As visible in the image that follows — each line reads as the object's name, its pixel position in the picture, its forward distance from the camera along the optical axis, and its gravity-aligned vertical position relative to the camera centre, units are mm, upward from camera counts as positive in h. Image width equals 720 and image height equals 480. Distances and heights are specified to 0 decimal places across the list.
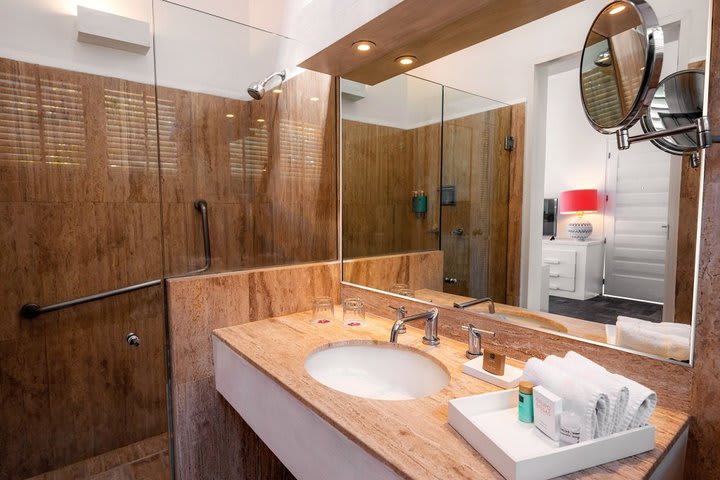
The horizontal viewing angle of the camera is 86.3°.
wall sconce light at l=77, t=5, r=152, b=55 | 1718 +842
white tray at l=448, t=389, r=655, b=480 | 607 -397
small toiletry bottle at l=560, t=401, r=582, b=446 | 656 -360
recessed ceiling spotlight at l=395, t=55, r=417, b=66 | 1466 +605
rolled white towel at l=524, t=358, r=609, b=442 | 646 -318
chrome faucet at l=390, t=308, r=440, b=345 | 1245 -363
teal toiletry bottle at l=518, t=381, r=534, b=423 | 752 -369
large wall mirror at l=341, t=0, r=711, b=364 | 854 +64
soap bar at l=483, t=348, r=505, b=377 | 979 -378
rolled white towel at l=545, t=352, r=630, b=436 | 661 -302
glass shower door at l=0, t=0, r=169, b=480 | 1673 -174
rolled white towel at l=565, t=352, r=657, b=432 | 672 -334
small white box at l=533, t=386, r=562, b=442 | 683 -353
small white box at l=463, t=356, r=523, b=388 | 949 -404
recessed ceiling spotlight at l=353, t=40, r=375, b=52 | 1422 +640
